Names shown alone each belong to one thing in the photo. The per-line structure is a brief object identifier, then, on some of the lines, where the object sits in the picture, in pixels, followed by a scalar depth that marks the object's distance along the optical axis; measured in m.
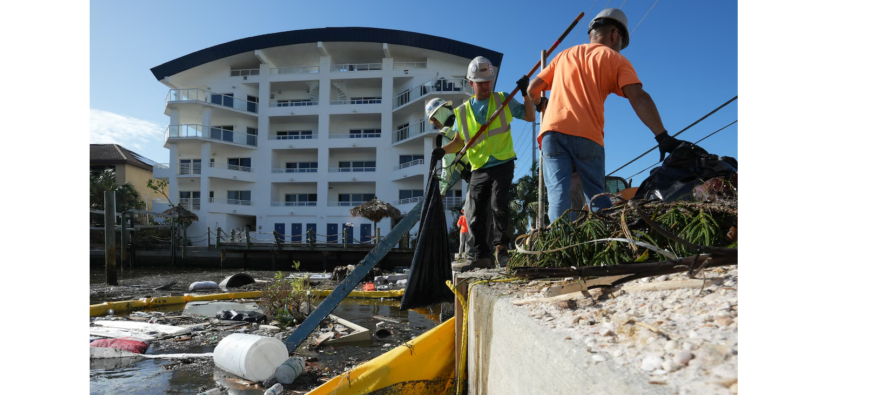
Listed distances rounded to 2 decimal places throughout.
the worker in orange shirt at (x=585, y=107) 2.64
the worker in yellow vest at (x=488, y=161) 3.69
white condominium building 32.25
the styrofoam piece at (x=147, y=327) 4.72
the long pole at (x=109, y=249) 11.93
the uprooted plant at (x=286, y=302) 5.11
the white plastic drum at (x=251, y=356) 3.06
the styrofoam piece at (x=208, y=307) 5.80
